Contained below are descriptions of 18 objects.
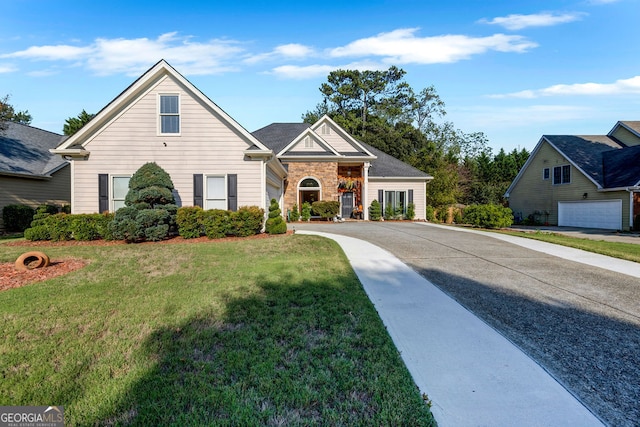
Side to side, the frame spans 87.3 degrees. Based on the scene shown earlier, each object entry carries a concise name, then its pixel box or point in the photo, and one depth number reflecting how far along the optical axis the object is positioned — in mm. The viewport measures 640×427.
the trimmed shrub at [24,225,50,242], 11166
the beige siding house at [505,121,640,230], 19469
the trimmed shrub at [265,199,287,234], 12656
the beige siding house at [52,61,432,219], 12680
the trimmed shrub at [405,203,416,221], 23312
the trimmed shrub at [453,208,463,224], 23214
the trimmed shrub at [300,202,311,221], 21000
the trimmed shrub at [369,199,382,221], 22406
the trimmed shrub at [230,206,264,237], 11922
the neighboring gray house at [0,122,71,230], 15625
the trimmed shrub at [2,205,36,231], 15055
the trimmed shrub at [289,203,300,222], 20739
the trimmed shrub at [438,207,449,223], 23688
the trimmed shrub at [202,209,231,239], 11641
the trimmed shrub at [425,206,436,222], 24297
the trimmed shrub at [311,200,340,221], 20734
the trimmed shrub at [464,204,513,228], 17047
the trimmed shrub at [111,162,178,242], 10930
